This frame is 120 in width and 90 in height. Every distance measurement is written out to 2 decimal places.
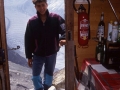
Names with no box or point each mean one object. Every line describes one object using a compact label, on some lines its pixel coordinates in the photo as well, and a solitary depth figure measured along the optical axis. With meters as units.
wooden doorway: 2.20
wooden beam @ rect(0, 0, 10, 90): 1.89
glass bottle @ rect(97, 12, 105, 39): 2.43
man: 2.90
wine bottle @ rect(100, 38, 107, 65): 2.06
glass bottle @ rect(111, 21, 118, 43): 2.32
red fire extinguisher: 2.36
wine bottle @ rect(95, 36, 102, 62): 2.26
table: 1.64
